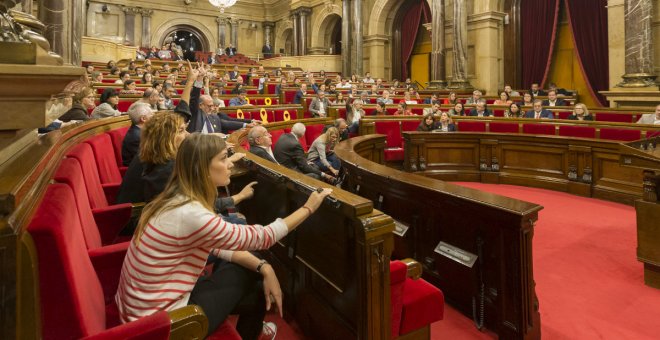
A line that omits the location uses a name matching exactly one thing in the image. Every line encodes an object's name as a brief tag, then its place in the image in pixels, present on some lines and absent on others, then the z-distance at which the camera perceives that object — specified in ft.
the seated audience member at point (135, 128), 10.41
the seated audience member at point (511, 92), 34.19
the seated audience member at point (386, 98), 32.73
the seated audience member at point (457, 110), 25.66
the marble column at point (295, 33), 68.93
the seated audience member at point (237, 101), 25.08
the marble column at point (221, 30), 75.10
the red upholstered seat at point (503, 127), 21.60
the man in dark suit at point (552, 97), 26.14
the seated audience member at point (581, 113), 21.53
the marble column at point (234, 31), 75.92
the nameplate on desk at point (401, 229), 9.34
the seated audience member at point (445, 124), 21.91
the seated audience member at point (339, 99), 29.86
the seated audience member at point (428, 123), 21.89
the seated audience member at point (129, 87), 21.98
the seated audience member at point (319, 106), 25.23
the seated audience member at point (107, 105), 14.93
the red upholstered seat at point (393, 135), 22.95
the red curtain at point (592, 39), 35.27
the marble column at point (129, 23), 66.44
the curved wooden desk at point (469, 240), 6.97
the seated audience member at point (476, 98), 31.45
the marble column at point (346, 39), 54.24
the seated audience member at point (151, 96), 15.42
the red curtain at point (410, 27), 50.47
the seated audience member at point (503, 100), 30.19
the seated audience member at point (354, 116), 21.79
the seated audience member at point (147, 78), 30.14
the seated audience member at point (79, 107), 13.89
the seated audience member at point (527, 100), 27.89
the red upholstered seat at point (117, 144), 11.24
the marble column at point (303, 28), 67.36
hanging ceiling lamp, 57.47
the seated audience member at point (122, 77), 27.27
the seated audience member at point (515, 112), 24.48
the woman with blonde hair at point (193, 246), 4.42
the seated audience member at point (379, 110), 25.68
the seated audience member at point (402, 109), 26.09
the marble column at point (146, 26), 68.33
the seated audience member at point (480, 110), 25.67
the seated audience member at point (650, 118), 19.01
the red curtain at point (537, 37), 38.47
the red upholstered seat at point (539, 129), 20.29
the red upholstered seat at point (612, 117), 23.25
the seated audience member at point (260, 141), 11.57
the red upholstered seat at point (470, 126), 22.44
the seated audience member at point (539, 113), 23.06
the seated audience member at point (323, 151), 15.39
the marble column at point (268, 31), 78.23
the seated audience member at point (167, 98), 17.94
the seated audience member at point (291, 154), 13.28
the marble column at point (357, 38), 53.42
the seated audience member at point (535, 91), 32.96
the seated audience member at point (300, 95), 28.64
